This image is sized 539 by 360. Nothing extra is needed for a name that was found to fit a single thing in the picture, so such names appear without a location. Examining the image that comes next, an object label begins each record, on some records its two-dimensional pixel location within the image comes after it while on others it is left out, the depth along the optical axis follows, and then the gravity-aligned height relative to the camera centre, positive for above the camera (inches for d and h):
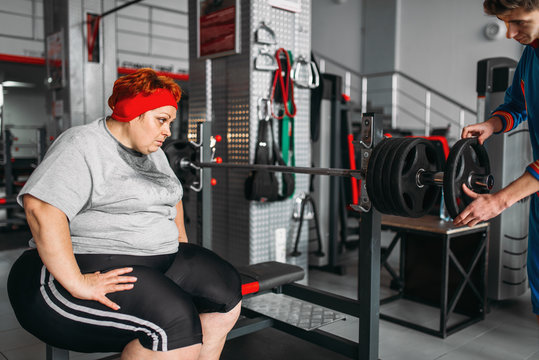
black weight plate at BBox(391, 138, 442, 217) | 60.1 -4.4
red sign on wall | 125.6 +33.1
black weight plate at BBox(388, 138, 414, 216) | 59.9 -3.7
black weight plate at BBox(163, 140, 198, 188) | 97.7 -2.5
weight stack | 121.6 -9.0
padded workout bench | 84.7 -25.3
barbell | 57.0 -4.0
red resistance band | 123.6 +16.6
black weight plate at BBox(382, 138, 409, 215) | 60.7 -3.8
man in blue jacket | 53.8 +4.2
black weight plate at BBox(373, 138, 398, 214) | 61.7 -4.2
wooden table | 108.1 -32.5
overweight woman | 53.7 -13.1
